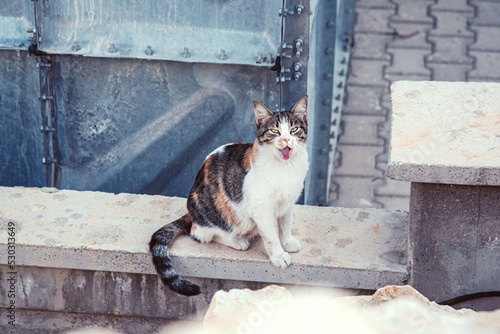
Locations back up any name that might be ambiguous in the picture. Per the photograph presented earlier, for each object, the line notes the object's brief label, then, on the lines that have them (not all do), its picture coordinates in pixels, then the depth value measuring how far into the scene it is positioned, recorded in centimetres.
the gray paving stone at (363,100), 1075
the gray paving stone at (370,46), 1128
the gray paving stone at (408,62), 1100
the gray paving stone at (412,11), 1173
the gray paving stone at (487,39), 1131
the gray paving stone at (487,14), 1159
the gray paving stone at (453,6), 1180
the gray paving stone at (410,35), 1138
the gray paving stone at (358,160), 1015
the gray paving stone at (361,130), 1043
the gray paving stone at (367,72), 1104
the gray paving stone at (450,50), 1116
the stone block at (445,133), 481
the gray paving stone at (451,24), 1150
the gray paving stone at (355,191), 981
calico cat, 540
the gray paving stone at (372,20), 1160
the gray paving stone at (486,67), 1091
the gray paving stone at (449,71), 1087
